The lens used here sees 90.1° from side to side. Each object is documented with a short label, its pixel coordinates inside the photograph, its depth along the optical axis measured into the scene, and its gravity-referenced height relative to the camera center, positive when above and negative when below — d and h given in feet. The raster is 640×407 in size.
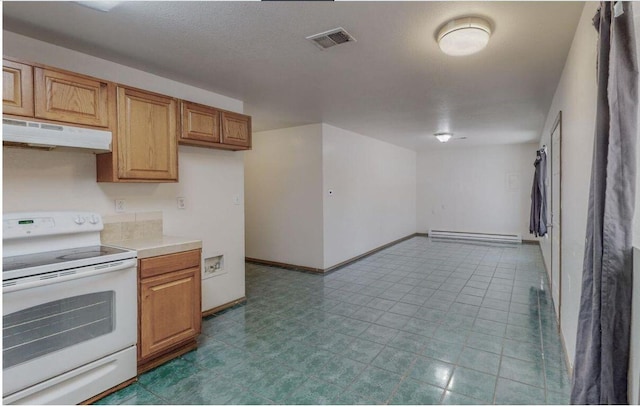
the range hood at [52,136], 6.23 +1.34
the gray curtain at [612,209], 3.46 -0.15
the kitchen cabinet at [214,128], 9.90 +2.37
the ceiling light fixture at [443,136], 19.62 +3.79
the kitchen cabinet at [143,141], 8.16 +1.57
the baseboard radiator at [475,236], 25.14 -3.28
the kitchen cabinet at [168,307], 7.71 -2.78
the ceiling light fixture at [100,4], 5.93 +3.66
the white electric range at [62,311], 5.80 -2.26
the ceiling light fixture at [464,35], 6.51 +3.38
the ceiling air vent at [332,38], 7.04 +3.65
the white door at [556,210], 10.13 -0.47
